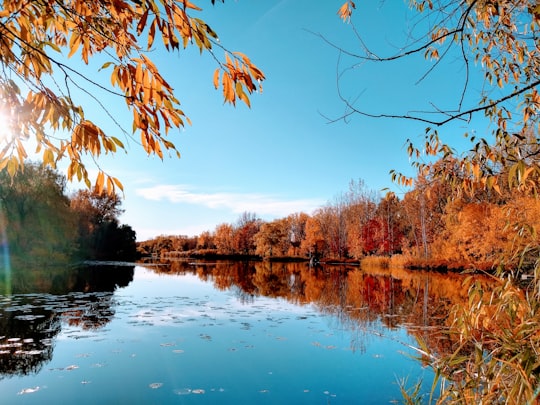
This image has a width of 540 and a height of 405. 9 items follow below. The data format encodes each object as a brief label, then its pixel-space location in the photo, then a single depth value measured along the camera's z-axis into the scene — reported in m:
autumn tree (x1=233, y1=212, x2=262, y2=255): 66.38
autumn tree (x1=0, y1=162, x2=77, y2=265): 24.44
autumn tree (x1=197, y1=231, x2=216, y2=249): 79.81
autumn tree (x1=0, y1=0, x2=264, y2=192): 1.41
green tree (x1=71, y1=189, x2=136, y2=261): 39.03
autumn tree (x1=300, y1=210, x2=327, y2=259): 49.81
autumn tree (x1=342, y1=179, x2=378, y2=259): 43.25
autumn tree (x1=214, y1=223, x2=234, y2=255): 66.31
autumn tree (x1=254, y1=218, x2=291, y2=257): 56.37
